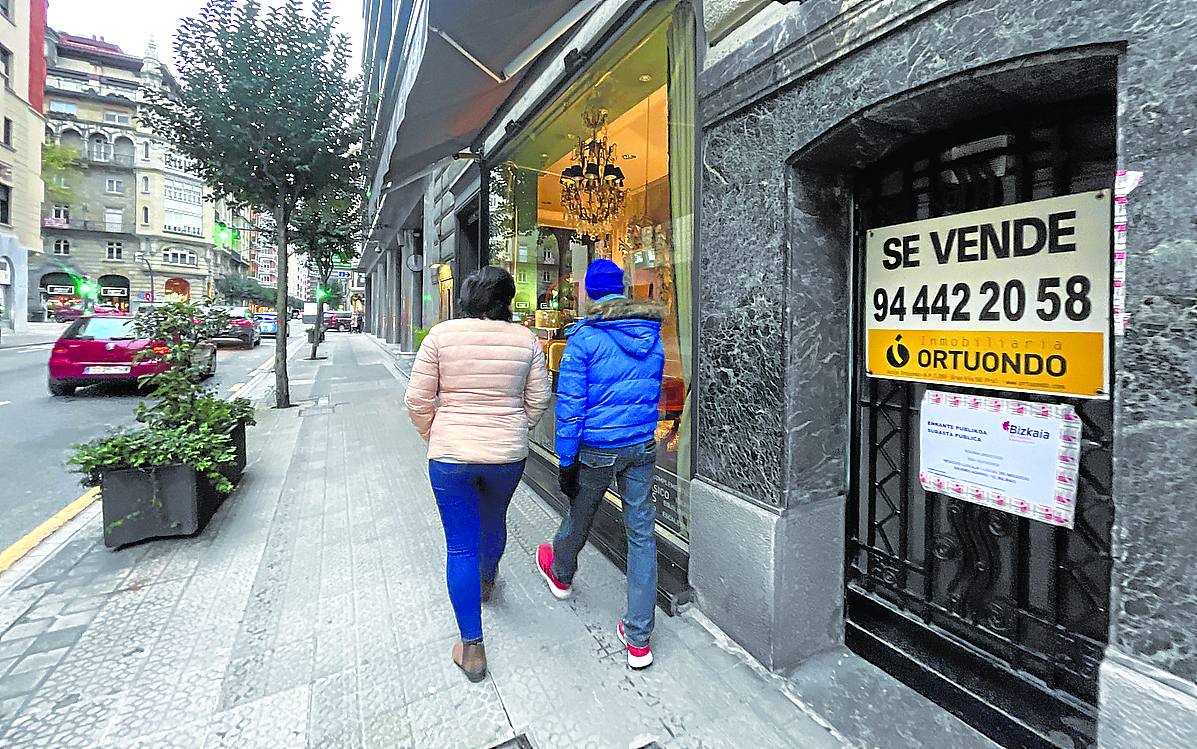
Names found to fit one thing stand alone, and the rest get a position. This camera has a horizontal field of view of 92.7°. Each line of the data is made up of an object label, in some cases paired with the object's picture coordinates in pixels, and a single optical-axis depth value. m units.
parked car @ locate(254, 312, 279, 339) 34.31
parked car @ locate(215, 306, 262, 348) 24.25
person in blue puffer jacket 2.71
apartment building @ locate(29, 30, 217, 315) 57.94
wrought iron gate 2.13
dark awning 4.38
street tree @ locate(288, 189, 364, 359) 13.53
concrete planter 3.94
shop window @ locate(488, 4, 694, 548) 3.93
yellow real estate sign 2.06
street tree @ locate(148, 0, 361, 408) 8.18
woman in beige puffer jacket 2.62
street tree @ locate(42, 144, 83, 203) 41.16
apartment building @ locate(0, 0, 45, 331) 30.47
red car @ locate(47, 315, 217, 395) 10.27
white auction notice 2.14
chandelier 6.05
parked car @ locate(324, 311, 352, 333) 64.06
